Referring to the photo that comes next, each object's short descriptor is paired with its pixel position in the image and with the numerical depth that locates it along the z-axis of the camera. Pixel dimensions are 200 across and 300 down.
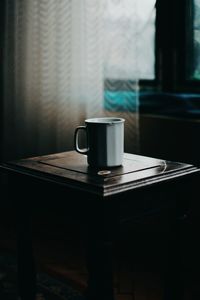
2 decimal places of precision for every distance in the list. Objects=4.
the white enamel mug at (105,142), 1.11
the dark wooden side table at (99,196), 1.00
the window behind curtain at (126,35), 1.73
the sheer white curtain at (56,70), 1.78
